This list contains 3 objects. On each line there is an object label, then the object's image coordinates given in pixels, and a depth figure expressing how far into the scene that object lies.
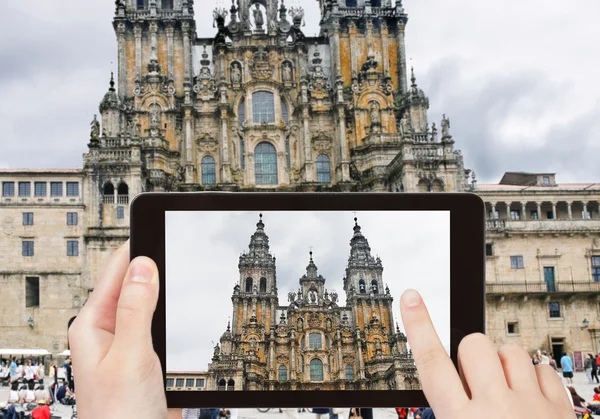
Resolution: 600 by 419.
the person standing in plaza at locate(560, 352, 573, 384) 23.59
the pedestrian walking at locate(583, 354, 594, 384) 28.76
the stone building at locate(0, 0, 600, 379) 42.12
